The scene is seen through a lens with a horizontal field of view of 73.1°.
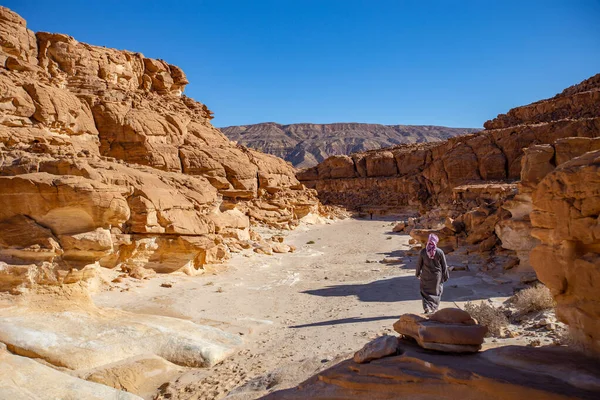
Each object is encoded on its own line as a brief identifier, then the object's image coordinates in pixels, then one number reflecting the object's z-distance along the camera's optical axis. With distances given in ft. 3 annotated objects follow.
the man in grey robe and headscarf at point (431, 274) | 22.50
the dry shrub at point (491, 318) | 18.11
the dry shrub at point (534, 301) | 19.86
